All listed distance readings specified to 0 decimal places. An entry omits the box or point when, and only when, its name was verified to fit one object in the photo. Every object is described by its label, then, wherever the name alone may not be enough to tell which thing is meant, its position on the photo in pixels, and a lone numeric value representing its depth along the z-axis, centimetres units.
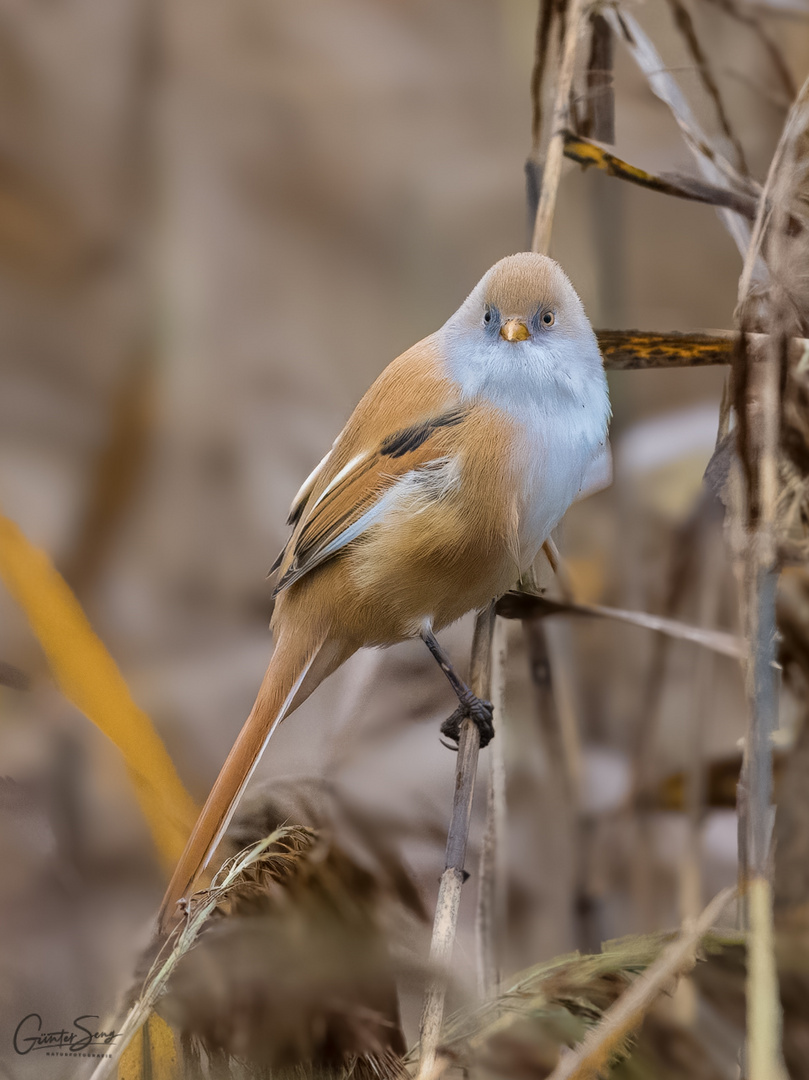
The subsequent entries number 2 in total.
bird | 313
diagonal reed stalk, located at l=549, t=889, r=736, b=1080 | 311
